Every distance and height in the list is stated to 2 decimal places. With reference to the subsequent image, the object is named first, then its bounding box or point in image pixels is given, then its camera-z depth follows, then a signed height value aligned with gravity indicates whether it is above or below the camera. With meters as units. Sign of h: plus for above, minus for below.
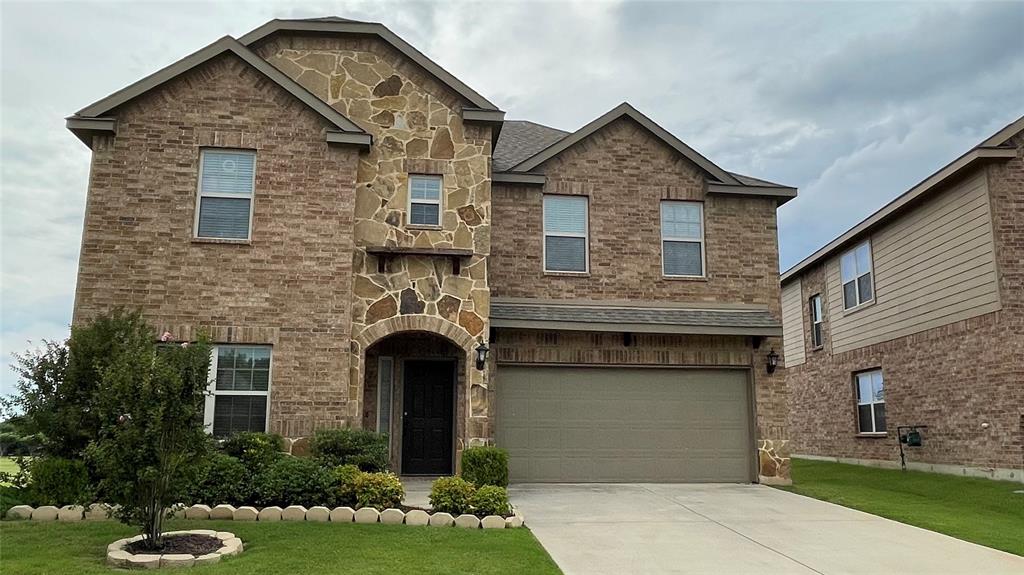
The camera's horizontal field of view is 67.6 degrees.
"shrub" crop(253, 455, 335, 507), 9.81 -1.00
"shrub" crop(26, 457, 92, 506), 9.55 -0.93
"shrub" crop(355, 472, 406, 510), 9.84 -1.05
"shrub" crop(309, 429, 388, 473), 11.16 -0.57
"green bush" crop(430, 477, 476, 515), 9.63 -1.07
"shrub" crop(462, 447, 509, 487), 11.64 -0.85
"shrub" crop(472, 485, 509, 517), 9.61 -1.15
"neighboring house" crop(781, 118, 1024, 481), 14.40 +1.96
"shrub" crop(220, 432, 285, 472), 10.40 -0.55
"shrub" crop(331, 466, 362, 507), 9.95 -1.00
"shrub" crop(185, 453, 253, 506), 9.80 -0.99
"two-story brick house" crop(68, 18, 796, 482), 12.23 +2.57
